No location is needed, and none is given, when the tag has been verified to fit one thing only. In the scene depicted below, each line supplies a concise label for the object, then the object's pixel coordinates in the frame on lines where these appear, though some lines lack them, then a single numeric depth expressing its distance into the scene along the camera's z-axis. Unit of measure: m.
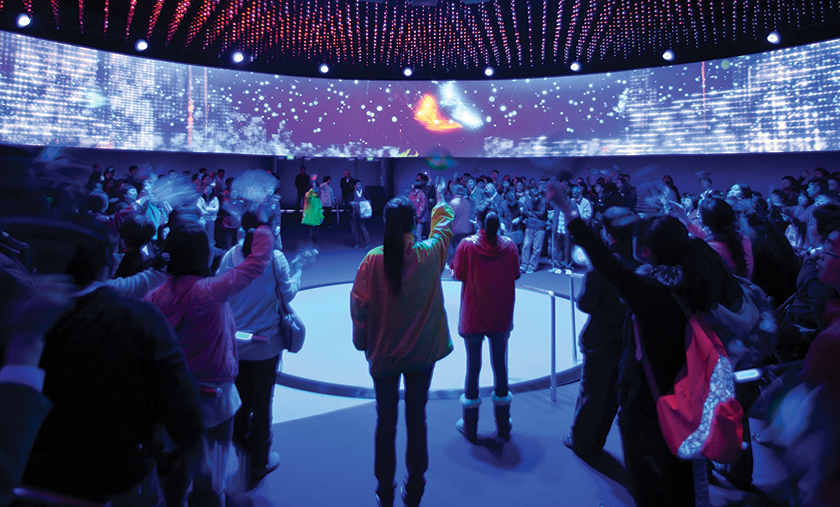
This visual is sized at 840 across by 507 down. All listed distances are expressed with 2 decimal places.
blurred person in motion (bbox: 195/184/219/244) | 8.57
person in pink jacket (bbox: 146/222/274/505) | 1.89
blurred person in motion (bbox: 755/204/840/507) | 1.21
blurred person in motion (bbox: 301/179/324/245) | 10.96
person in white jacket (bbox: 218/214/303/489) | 2.59
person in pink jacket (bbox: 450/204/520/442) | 3.04
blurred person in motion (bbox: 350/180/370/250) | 11.09
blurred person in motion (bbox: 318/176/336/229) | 12.13
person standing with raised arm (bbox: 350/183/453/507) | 2.23
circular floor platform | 4.04
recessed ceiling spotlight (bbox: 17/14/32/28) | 9.29
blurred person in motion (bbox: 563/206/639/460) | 2.64
